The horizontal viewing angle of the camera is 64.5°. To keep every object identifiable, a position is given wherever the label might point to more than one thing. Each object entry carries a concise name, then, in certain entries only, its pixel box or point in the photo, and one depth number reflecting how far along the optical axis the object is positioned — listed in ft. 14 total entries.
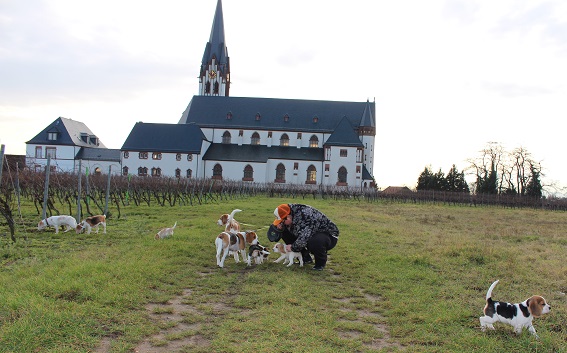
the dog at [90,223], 40.37
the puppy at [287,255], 30.02
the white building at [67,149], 222.69
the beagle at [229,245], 29.07
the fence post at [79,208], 45.97
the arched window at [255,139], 230.68
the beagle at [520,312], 16.84
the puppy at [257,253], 29.78
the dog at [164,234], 38.32
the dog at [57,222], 40.11
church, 212.23
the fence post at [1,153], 32.12
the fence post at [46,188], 40.97
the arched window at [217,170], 214.69
